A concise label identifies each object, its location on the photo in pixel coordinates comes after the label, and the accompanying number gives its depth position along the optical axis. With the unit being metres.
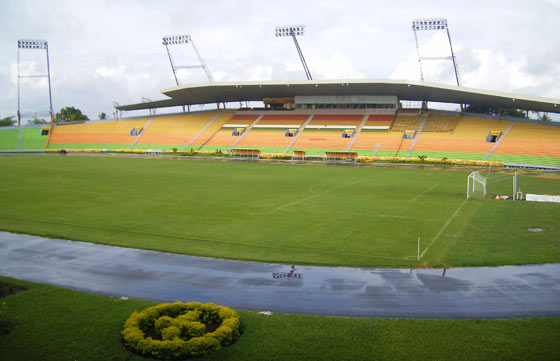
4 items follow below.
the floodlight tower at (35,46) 78.25
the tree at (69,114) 137.39
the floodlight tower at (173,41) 76.21
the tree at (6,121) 122.74
